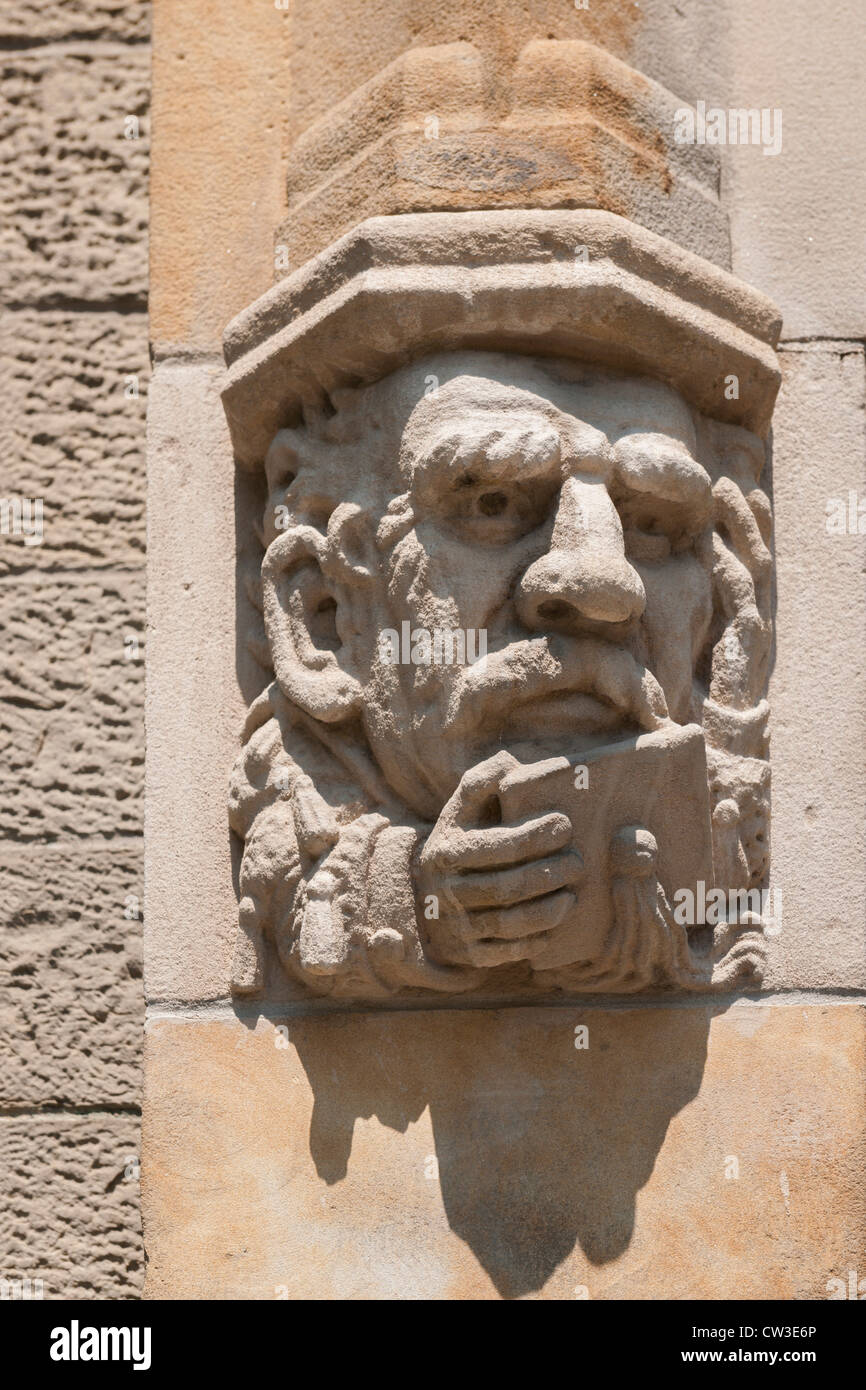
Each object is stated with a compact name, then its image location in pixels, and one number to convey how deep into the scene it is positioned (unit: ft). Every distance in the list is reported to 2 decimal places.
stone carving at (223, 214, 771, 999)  8.09
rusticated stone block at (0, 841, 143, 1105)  9.22
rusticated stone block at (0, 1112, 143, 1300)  9.06
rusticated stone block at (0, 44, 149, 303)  9.95
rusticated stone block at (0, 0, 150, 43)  10.26
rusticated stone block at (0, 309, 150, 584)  9.70
